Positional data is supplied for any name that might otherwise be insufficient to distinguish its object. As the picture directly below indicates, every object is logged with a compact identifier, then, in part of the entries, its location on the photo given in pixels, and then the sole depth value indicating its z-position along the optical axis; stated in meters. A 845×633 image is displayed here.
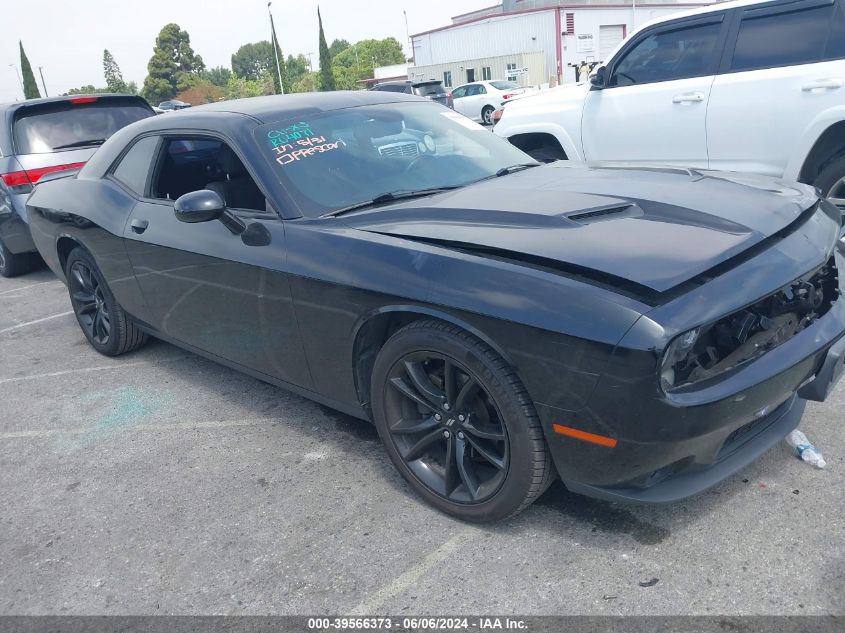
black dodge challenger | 2.22
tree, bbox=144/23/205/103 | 70.75
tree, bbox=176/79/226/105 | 61.23
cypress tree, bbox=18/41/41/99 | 67.00
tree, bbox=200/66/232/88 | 133.88
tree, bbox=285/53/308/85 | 133.38
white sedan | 24.58
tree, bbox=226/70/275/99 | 72.12
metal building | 46.78
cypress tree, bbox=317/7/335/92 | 64.25
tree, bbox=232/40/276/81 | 146.12
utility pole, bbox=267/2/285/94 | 58.12
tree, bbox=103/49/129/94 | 93.61
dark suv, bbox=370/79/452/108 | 20.84
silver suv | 7.01
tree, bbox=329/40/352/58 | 161.50
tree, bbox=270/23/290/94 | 64.96
